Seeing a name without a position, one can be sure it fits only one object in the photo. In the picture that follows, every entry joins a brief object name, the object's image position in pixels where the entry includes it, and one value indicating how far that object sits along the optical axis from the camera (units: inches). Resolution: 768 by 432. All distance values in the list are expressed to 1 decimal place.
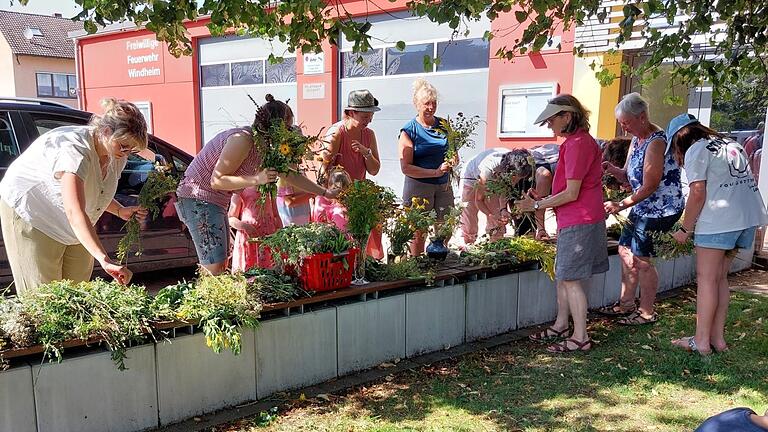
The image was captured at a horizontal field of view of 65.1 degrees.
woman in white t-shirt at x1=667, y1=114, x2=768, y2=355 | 143.3
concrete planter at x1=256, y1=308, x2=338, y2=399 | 128.1
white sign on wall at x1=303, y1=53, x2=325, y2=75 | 513.3
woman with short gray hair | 164.4
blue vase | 168.2
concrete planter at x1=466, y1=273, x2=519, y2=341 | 164.4
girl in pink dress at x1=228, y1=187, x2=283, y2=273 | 165.5
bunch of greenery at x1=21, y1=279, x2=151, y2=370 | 103.3
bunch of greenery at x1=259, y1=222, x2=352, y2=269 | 132.4
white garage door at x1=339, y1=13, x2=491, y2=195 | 435.5
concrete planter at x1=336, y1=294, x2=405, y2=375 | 139.7
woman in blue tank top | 195.6
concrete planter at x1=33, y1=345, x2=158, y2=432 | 103.0
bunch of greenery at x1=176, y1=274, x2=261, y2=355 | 114.7
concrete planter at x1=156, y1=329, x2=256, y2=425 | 115.7
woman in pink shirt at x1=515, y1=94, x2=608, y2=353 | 148.5
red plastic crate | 133.0
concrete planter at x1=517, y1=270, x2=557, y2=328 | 176.7
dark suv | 178.7
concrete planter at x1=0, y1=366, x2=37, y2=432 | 98.6
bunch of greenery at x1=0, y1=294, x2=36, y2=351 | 100.1
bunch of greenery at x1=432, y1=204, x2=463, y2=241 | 166.9
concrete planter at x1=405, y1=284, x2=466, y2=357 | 151.6
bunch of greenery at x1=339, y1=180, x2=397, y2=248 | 141.9
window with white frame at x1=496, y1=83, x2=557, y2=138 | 389.4
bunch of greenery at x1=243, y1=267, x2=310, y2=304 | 128.0
